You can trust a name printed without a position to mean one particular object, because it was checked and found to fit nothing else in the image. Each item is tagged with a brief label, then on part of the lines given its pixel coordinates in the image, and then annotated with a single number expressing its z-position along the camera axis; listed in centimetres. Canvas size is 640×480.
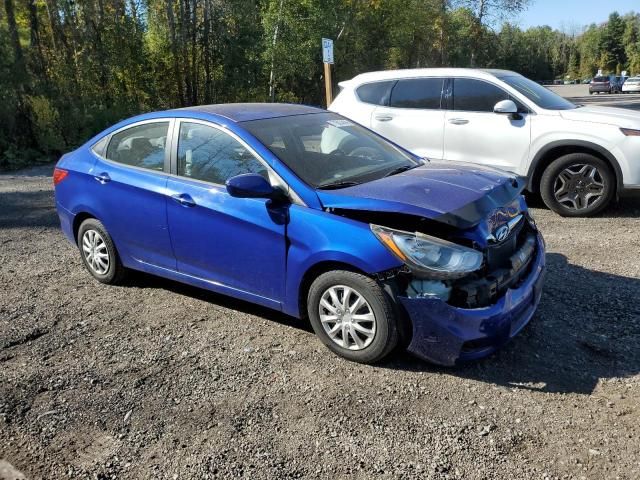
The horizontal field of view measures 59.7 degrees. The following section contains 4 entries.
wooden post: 1146
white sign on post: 1126
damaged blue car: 330
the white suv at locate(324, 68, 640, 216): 663
